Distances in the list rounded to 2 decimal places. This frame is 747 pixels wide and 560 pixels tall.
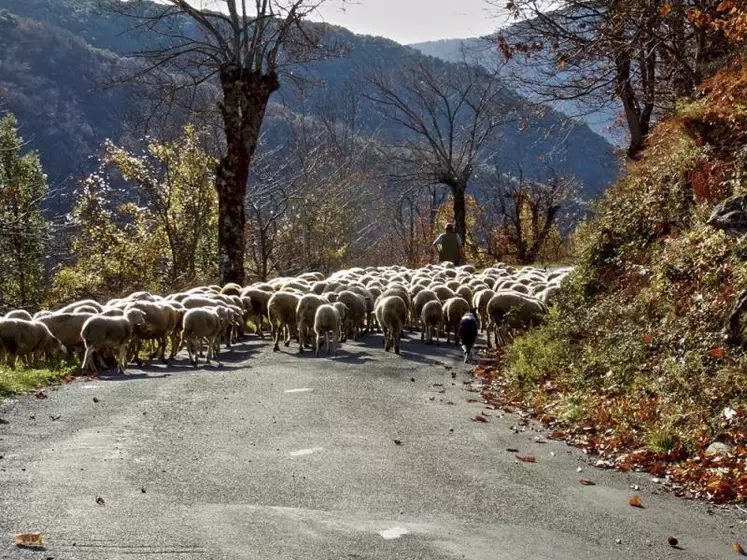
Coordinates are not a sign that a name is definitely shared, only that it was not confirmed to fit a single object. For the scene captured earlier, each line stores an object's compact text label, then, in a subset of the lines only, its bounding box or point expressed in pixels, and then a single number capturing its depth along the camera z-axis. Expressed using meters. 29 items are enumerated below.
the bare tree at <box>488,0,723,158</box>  15.89
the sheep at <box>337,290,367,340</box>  18.29
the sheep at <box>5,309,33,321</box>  15.58
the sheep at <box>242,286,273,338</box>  19.75
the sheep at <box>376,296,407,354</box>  16.56
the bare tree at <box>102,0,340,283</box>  22.20
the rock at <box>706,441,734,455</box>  7.91
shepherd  30.22
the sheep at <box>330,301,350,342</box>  17.59
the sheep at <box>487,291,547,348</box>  16.17
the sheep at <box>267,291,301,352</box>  17.62
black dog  15.28
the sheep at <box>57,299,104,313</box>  15.97
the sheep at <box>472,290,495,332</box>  18.28
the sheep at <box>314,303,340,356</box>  15.88
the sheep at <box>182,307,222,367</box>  15.27
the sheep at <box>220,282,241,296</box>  20.42
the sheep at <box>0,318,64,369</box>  14.09
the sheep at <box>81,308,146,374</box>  13.70
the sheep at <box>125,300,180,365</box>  15.35
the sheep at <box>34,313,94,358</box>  14.94
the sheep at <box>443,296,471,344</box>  17.53
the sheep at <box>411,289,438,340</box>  18.50
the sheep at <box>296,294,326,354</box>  16.77
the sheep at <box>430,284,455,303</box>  18.91
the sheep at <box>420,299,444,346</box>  17.50
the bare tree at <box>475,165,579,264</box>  43.81
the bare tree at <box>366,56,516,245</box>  38.47
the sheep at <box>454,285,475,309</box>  19.31
